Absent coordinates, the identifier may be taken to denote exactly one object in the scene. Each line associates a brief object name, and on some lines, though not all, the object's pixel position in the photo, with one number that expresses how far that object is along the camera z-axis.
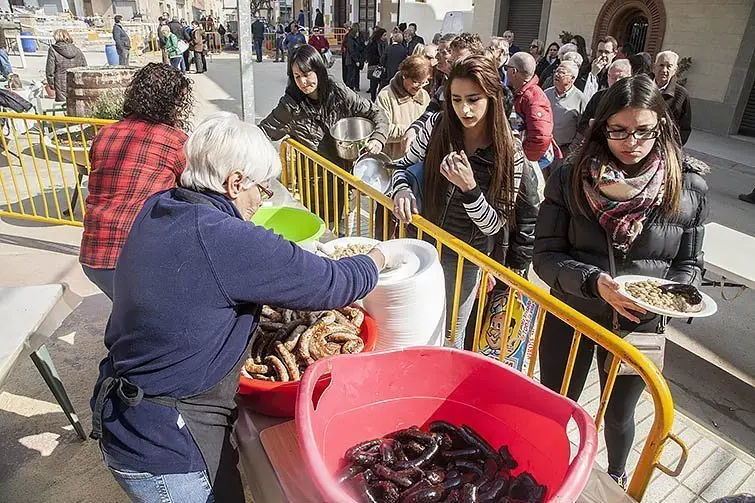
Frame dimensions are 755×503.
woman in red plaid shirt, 2.90
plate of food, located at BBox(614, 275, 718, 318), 1.95
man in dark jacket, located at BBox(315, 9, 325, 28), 30.38
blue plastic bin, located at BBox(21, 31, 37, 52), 27.69
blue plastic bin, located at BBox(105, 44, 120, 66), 19.95
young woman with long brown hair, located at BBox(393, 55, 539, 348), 2.52
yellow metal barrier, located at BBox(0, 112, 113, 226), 5.80
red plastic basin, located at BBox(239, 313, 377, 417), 1.87
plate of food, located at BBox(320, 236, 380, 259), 2.48
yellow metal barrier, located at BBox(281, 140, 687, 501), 1.60
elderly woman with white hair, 1.45
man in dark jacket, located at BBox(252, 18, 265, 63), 25.09
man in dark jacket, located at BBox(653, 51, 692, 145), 6.00
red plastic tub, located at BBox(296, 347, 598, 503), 1.56
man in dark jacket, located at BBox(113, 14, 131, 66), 18.97
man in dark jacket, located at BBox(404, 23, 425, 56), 14.35
